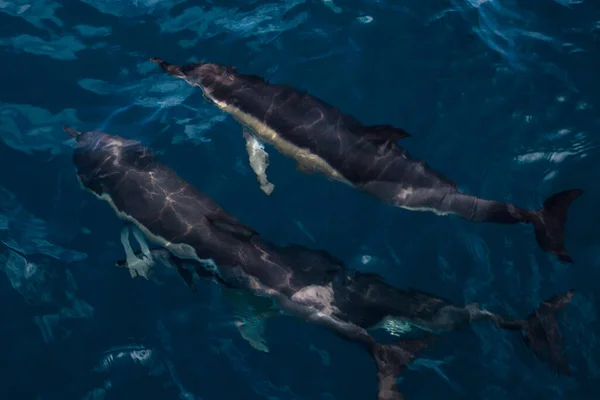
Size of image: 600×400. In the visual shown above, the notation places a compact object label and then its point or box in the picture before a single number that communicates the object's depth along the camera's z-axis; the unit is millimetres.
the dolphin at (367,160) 9867
